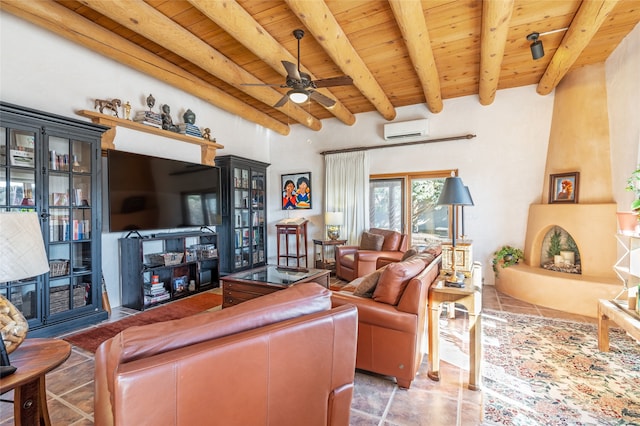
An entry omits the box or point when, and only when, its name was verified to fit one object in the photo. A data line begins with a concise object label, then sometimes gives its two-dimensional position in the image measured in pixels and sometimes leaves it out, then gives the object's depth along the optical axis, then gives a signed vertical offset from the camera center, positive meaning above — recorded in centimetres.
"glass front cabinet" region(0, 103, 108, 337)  276 +9
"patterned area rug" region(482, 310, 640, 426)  183 -124
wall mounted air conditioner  519 +140
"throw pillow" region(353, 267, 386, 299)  229 -58
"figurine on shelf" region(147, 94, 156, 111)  410 +149
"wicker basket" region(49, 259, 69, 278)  302 -57
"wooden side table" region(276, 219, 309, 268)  599 -59
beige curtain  577 +39
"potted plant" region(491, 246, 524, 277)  445 -72
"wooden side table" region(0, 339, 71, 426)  118 -62
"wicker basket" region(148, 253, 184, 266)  397 -63
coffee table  305 -75
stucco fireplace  362 -7
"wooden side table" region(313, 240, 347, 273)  561 -94
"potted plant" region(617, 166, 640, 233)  267 -11
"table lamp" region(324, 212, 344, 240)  567 -19
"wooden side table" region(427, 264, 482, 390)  208 -79
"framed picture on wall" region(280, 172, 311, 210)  640 +42
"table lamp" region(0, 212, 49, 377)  114 -19
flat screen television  359 +24
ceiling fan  308 +135
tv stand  376 -76
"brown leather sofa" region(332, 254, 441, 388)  201 -83
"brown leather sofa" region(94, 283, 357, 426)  86 -52
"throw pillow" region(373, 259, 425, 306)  210 -50
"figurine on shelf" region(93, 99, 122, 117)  362 +130
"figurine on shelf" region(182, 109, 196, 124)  468 +147
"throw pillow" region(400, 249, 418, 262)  325 -48
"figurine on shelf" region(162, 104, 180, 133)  432 +130
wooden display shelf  355 +110
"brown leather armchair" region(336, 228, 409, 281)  460 -71
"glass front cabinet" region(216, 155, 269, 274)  543 -7
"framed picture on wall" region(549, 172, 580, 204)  408 +29
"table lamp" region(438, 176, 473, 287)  227 +8
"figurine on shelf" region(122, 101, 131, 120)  388 +130
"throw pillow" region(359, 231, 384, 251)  500 -54
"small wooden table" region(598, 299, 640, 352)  217 -86
